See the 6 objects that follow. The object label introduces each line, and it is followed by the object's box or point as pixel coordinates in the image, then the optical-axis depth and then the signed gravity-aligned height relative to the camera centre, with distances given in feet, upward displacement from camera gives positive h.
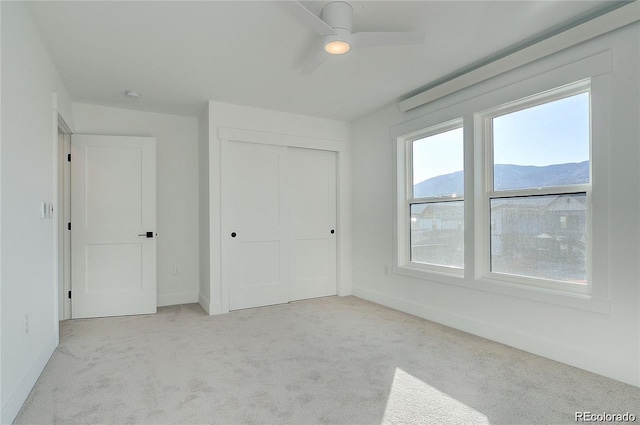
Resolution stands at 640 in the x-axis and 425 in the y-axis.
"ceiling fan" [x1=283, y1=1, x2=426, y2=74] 6.92 +3.77
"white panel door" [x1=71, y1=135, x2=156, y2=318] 12.48 -0.45
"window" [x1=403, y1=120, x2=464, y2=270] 11.32 +0.46
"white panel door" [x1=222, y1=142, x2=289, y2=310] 13.24 -0.48
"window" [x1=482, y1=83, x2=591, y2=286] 8.27 +0.67
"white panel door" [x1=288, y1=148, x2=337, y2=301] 14.85 -0.48
